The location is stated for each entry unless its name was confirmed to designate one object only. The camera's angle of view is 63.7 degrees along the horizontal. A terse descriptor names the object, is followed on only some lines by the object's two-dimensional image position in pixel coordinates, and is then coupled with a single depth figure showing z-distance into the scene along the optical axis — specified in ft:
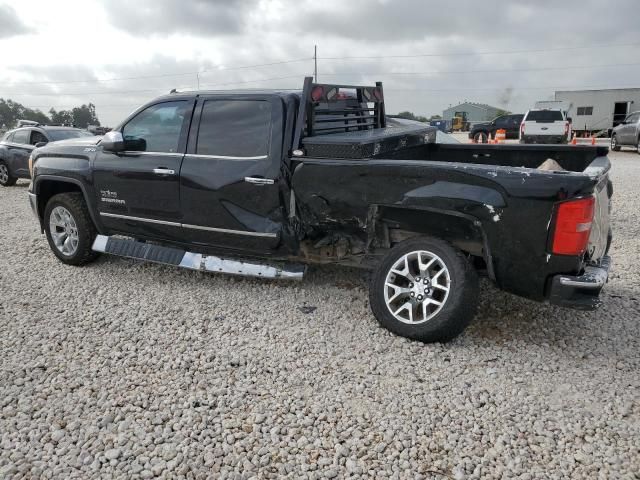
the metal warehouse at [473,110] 226.99
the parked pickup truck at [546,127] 65.41
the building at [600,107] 105.19
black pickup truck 10.59
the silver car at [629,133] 59.93
